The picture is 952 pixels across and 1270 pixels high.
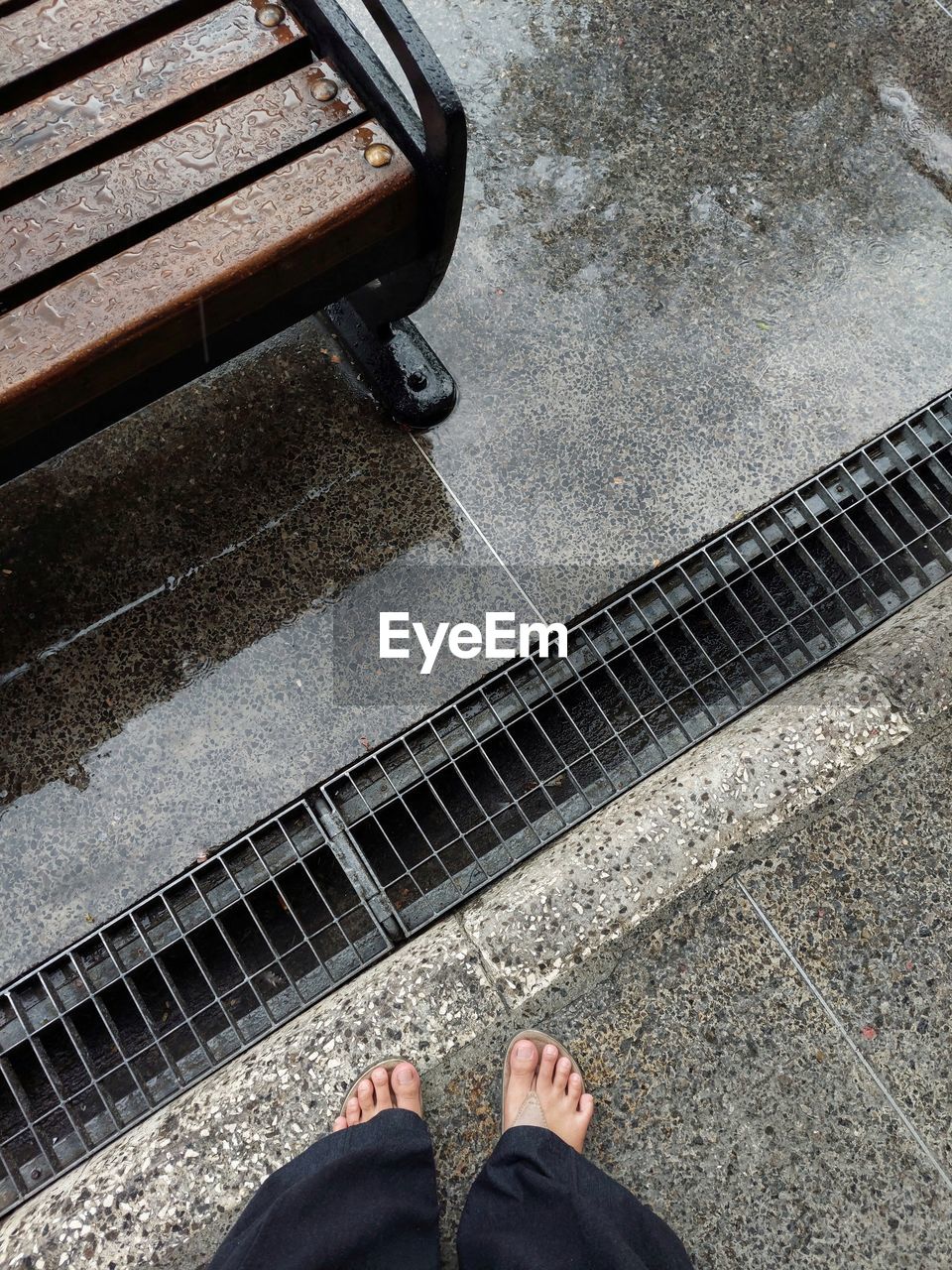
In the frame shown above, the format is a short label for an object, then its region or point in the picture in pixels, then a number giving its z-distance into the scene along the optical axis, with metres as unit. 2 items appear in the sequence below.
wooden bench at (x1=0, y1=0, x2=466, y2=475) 1.50
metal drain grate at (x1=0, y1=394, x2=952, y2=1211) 2.00
